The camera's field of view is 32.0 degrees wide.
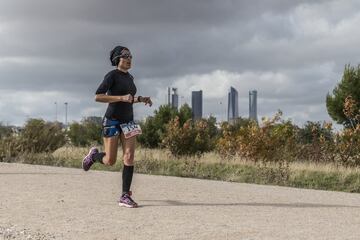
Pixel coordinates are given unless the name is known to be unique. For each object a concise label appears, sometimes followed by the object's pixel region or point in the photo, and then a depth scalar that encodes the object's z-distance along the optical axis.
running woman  8.70
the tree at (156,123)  33.25
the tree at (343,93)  27.86
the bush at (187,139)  22.52
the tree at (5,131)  22.72
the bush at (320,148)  19.28
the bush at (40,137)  21.75
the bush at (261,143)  19.45
